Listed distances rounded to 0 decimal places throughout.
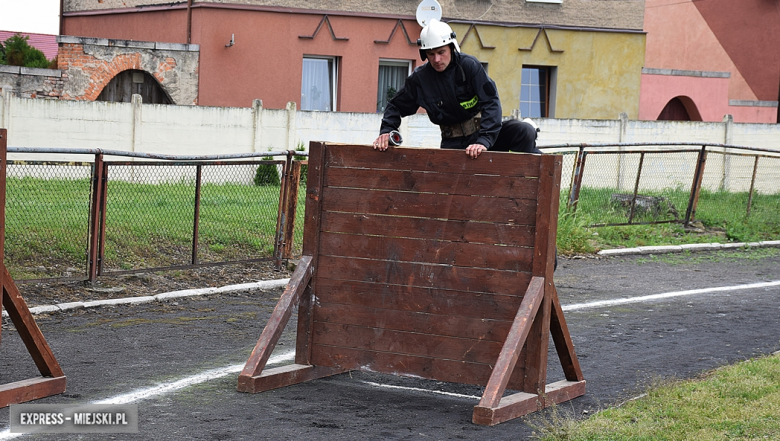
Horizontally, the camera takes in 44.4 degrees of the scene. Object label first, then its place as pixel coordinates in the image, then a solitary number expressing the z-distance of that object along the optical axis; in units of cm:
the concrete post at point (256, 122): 2241
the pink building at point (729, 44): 3641
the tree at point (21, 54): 2801
